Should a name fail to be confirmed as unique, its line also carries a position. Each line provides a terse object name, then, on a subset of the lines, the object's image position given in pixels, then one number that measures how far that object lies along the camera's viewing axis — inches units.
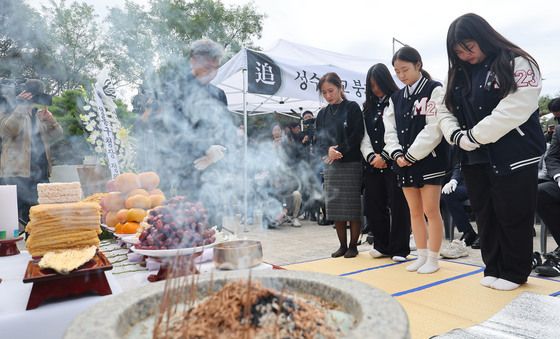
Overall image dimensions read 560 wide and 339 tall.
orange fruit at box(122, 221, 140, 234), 75.0
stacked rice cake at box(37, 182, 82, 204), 63.6
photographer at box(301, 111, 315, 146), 283.5
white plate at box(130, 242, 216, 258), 52.4
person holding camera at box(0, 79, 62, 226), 168.9
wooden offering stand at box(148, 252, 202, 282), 53.6
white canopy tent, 232.4
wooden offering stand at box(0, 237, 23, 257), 72.1
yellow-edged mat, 92.5
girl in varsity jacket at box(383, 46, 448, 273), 130.1
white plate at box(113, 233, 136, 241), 71.0
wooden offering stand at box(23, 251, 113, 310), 43.3
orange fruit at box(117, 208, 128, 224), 80.2
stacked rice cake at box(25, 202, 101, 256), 54.4
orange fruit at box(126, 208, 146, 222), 78.6
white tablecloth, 40.8
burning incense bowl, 26.2
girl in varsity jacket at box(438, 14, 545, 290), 100.6
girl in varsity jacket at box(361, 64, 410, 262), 155.8
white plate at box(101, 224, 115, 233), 83.2
